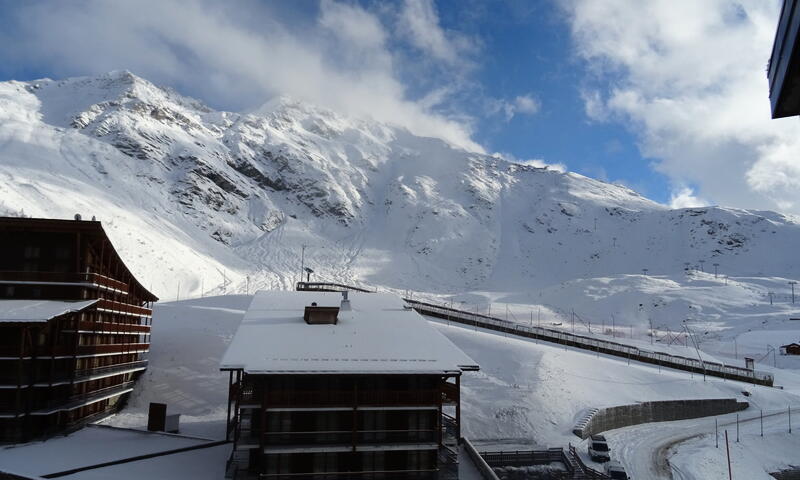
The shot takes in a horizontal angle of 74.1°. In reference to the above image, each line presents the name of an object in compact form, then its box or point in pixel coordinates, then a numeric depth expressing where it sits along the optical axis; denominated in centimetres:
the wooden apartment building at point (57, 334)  2716
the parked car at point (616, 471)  3044
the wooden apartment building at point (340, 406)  2320
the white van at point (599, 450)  3300
